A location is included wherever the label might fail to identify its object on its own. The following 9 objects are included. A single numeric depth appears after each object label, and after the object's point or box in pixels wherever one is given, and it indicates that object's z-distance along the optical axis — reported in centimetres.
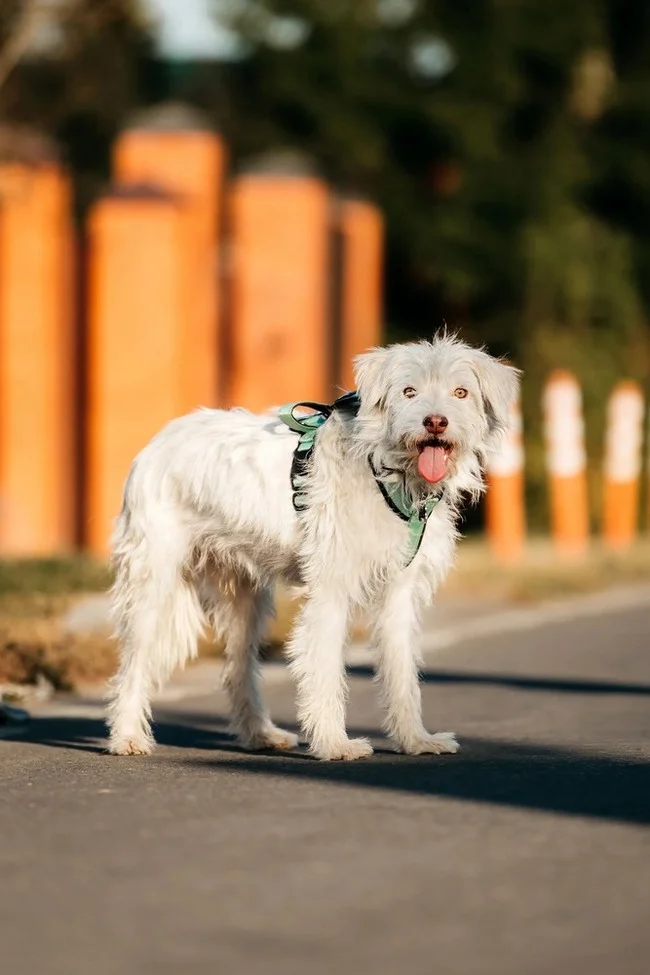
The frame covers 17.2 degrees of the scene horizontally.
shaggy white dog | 779
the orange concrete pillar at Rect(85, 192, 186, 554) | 1847
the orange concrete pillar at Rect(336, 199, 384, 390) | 2366
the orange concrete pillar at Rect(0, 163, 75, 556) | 1864
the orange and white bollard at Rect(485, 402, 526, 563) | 1731
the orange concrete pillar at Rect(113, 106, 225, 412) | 2019
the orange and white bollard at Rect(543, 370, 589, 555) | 1784
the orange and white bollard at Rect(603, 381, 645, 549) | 1898
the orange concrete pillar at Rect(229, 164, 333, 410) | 2070
